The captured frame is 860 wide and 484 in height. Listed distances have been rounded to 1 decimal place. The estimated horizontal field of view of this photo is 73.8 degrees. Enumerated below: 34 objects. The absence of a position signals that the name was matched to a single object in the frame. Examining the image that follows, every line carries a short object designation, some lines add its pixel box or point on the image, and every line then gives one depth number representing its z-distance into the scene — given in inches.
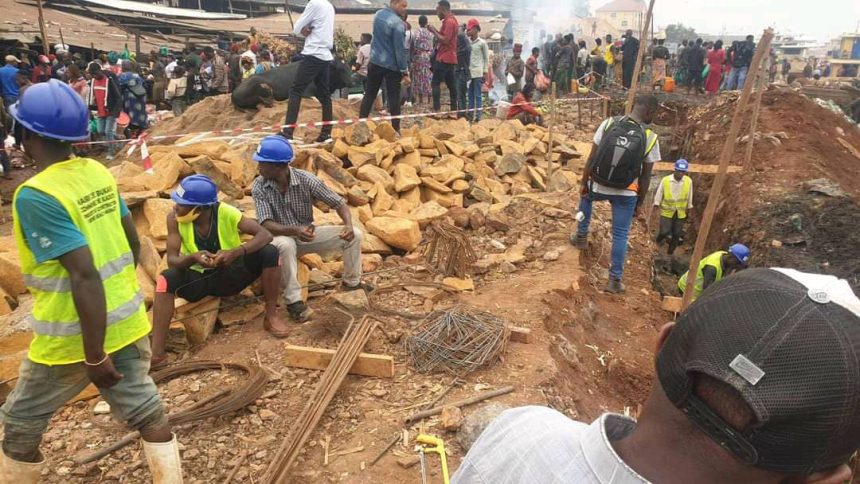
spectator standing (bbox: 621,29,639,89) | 682.5
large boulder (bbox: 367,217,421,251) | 237.3
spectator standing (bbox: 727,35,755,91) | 693.3
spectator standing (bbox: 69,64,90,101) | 413.7
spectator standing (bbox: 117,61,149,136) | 410.9
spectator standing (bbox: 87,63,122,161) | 405.1
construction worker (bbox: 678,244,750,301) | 233.5
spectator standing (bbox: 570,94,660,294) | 201.9
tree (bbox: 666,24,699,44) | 2674.2
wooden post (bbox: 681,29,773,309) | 136.1
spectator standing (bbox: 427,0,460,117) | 395.2
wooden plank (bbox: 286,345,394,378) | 145.9
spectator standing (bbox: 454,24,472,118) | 446.9
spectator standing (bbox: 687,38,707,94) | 746.2
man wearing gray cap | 32.8
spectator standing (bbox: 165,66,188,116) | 514.3
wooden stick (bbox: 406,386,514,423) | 130.2
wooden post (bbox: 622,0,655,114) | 257.1
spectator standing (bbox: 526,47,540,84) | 542.9
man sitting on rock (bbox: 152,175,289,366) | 155.4
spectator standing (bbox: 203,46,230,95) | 528.4
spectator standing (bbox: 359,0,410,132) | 305.3
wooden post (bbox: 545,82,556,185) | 323.4
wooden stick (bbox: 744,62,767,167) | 316.4
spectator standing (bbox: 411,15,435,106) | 454.0
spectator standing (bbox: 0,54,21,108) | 377.4
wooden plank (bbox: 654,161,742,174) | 322.5
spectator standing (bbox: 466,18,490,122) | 464.4
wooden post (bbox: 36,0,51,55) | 435.4
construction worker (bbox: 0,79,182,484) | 85.7
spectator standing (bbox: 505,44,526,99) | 577.3
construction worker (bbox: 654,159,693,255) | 351.6
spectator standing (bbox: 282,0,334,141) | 274.2
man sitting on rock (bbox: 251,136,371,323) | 175.2
